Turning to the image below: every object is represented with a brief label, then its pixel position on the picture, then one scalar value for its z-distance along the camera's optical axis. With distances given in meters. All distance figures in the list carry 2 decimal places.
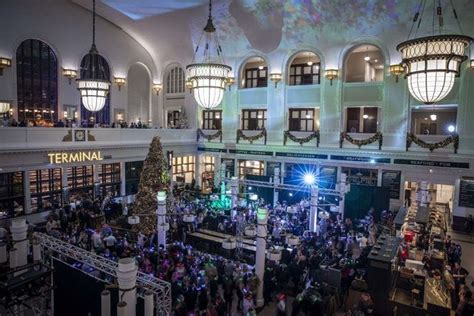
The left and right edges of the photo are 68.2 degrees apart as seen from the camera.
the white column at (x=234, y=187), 15.52
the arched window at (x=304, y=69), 20.92
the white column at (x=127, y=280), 6.23
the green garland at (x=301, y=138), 20.07
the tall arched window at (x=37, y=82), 18.22
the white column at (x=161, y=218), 12.22
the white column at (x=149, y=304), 6.74
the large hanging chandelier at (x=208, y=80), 9.49
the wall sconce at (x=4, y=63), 16.69
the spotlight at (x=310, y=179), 14.75
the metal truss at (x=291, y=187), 15.45
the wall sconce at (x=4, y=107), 16.68
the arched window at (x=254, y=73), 22.67
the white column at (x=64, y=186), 16.53
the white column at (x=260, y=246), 9.92
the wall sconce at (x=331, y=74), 19.09
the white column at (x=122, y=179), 19.27
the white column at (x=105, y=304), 7.01
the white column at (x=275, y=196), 20.61
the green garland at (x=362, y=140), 18.23
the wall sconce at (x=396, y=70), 17.34
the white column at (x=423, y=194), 16.38
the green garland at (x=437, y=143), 16.40
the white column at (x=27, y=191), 15.11
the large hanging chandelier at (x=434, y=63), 6.73
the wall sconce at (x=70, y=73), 19.52
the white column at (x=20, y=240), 8.08
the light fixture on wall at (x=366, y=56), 21.52
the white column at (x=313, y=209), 14.51
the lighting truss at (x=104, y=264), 7.25
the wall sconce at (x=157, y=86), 25.25
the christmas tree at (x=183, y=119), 24.56
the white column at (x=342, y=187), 15.21
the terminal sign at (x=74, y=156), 15.78
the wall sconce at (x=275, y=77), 20.95
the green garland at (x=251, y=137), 21.83
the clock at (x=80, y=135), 16.50
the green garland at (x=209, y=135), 23.58
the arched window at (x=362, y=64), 21.73
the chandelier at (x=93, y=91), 11.59
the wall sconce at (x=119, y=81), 22.48
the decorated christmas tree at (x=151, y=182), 14.87
